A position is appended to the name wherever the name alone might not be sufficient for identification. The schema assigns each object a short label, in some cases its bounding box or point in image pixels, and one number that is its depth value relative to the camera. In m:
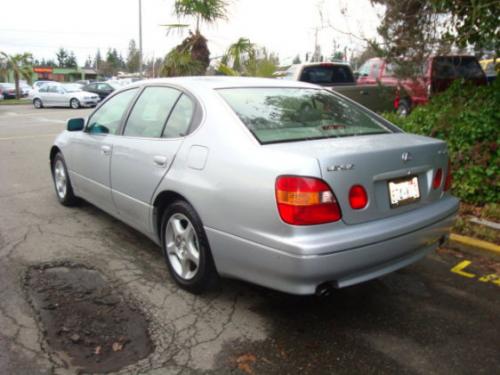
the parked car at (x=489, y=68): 12.69
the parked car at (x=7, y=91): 34.81
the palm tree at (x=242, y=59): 11.48
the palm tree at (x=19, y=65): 35.06
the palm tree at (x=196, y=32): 11.70
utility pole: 29.04
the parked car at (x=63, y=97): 24.72
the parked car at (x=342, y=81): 9.16
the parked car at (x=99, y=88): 28.11
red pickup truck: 6.70
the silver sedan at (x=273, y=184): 2.66
